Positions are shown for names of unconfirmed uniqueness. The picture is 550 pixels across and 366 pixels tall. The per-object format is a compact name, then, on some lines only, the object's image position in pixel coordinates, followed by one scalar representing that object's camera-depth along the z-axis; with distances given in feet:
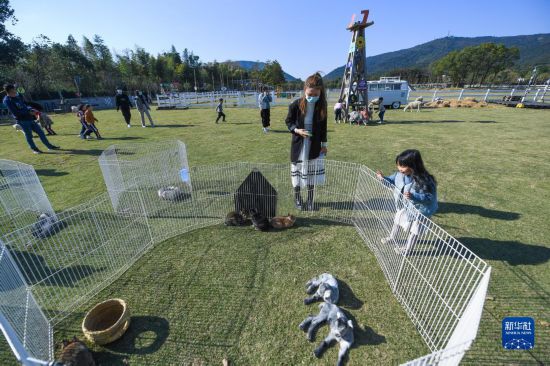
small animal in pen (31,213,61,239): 13.71
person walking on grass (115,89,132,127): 44.56
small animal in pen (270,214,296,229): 15.39
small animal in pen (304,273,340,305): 10.16
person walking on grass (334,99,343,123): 52.06
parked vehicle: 74.08
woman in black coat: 14.20
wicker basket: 8.45
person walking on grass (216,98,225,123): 54.54
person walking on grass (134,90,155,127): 46.19
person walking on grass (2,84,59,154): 27.13
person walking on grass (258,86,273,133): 42.24
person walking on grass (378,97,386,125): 50.24
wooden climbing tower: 47.19
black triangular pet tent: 15.71
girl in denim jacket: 11.07
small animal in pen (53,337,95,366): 7.32
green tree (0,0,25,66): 106.73
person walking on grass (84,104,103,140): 39.27
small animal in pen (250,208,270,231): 15.12
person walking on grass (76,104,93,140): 40.14
